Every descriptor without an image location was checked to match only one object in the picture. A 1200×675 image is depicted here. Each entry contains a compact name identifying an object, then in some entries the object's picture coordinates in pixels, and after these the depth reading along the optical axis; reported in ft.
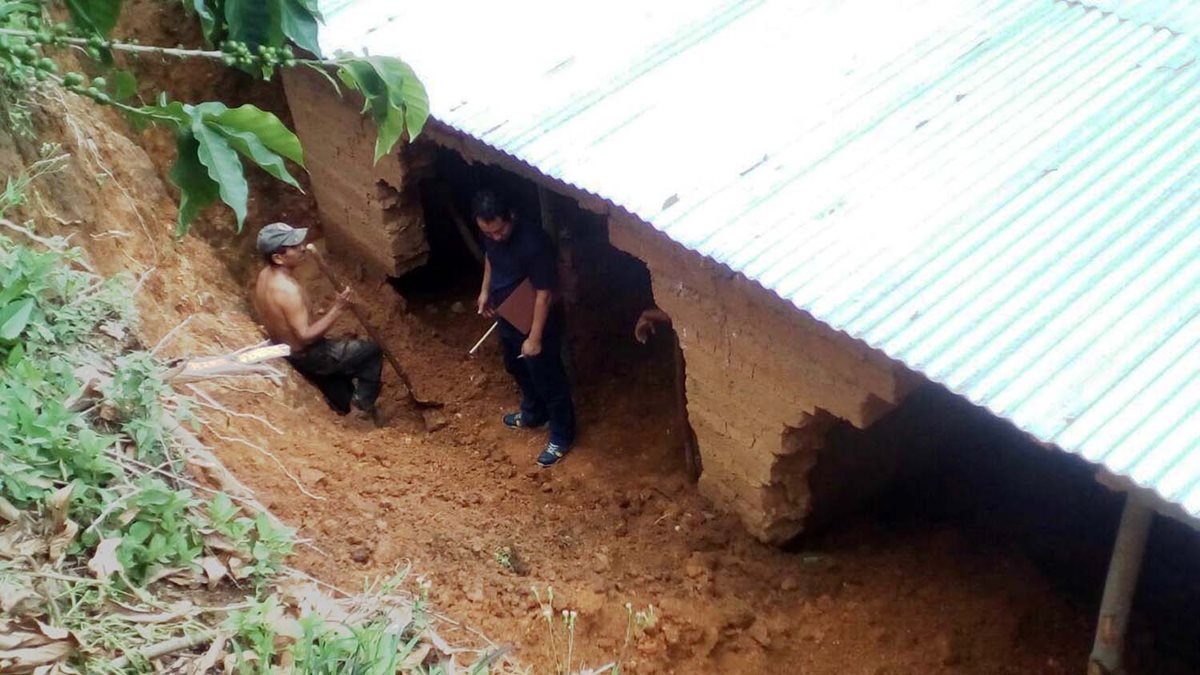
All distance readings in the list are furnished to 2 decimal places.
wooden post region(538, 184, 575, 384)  21.49
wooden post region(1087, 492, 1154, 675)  13.19
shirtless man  19.94
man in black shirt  19.07
